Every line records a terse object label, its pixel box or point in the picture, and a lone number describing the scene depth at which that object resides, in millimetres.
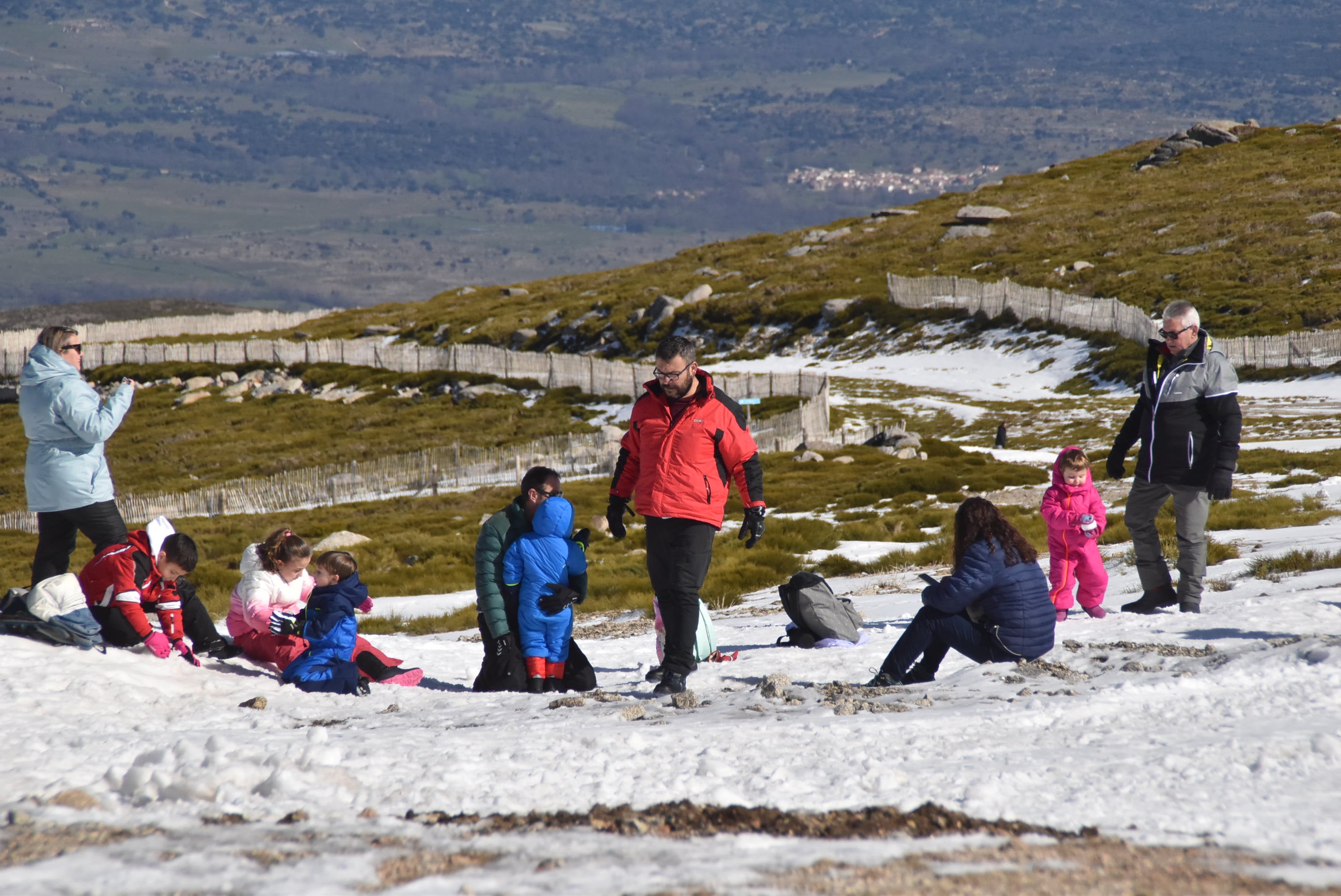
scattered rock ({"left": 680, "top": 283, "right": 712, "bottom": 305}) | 125875
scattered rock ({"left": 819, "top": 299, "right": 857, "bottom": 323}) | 110500
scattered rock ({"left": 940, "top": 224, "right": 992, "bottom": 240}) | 135250
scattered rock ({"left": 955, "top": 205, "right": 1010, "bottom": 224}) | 142375
